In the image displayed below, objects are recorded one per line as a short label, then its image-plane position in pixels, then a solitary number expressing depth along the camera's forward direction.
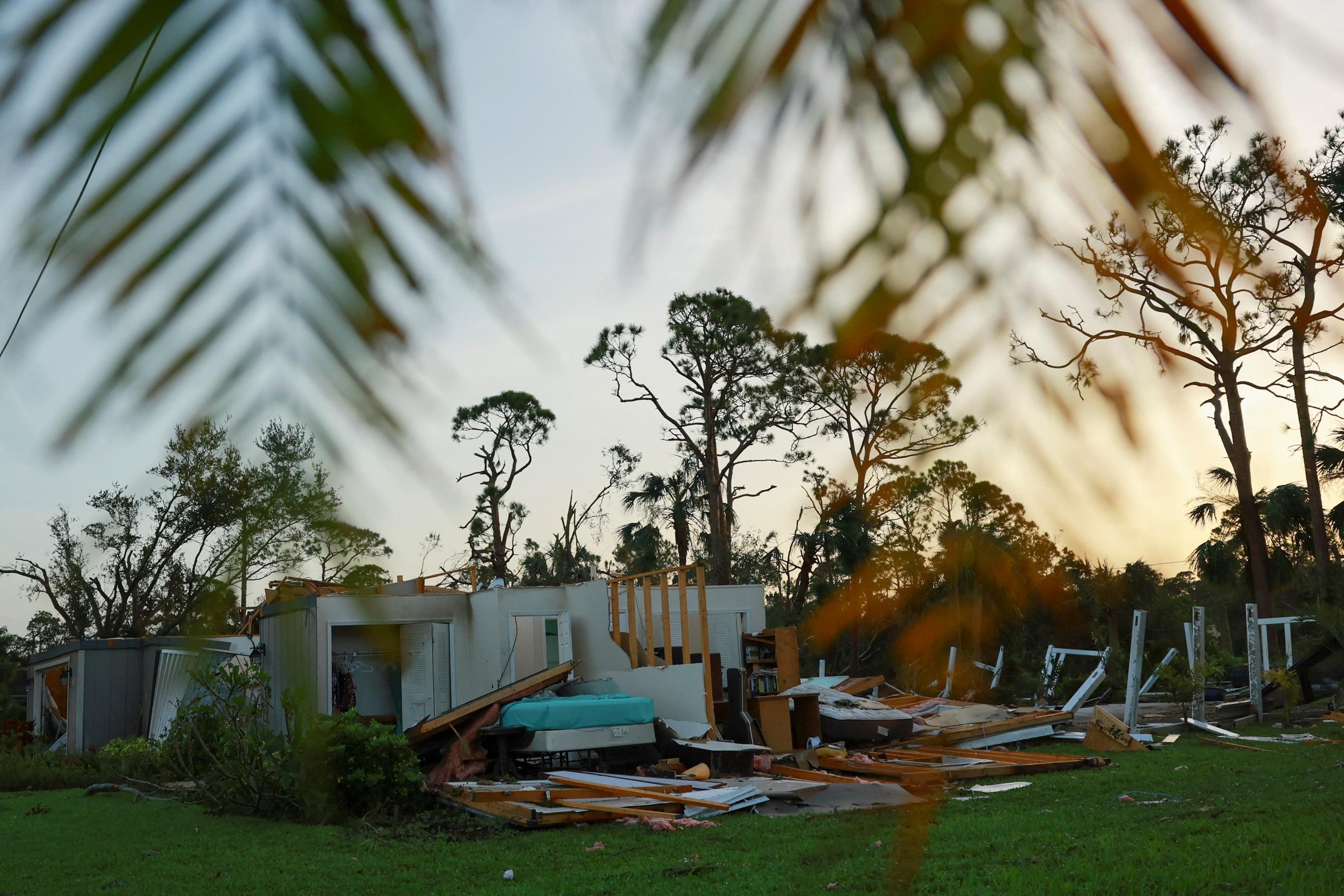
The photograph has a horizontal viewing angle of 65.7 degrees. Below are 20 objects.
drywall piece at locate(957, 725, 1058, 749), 12.05
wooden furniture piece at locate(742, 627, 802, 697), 12.48
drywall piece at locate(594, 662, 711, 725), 11.90
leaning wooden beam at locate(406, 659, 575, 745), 10.23
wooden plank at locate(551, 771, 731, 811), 7.79
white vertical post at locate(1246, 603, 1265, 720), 12.70
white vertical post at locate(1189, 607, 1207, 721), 12.54
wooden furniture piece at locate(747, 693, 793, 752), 11.55
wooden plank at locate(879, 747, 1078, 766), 9.84
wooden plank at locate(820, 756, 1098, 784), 8.88
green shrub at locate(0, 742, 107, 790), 12.80
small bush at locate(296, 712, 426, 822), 7.65
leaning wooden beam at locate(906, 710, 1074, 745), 12.05
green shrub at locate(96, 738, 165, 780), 12.46
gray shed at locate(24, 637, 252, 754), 14.14
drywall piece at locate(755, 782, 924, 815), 7.41
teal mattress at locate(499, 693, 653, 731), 10.11
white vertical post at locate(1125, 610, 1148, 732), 10.91
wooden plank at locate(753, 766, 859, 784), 9.08
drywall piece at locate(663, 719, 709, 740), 11.28
